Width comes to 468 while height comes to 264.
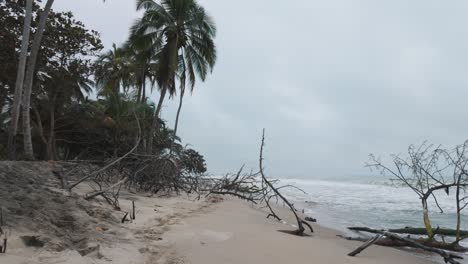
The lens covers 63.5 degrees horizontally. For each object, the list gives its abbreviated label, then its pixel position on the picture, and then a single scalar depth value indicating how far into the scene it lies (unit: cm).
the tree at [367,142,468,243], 766
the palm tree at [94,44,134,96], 2593
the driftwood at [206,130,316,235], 1348
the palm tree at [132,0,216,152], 1861
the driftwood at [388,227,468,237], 837
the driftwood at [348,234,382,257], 551
